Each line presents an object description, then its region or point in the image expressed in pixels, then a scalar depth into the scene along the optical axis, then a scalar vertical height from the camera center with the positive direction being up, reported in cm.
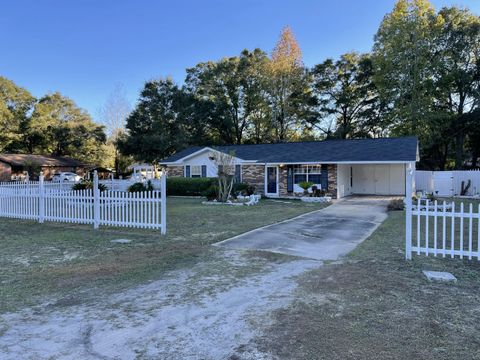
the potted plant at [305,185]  2059 -56
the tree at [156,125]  3625 +556
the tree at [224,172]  1846 +23
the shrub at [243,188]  2172 -74
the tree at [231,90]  3825 +953
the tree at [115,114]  4519 +818
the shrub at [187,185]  2344 -63
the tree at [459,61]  3020 +998
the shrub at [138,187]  1939 -63
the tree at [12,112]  3903 +750
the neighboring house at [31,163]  3594 +126
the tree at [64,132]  4272 +550
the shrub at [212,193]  1938 -93
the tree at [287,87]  3534 +916
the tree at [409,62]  2950 +965
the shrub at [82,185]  1638 -41
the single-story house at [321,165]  2078 +70
